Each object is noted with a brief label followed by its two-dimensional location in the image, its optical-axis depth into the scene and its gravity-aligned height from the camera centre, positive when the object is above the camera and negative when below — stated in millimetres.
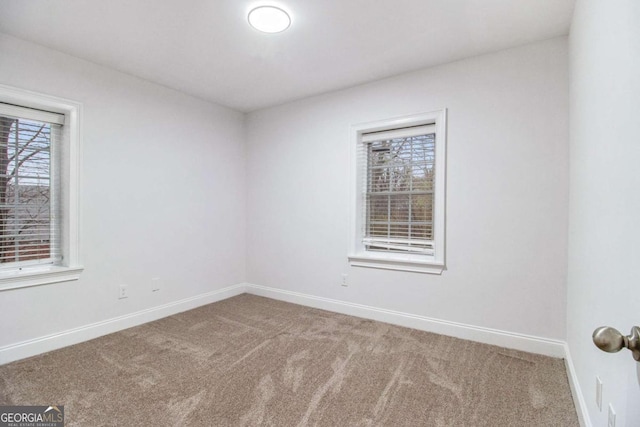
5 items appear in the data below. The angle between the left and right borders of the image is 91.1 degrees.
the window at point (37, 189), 2590 +158
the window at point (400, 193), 3059 +202
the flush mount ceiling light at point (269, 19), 2180 +1377
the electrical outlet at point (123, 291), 3154 -846
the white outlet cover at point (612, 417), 1205 -790
